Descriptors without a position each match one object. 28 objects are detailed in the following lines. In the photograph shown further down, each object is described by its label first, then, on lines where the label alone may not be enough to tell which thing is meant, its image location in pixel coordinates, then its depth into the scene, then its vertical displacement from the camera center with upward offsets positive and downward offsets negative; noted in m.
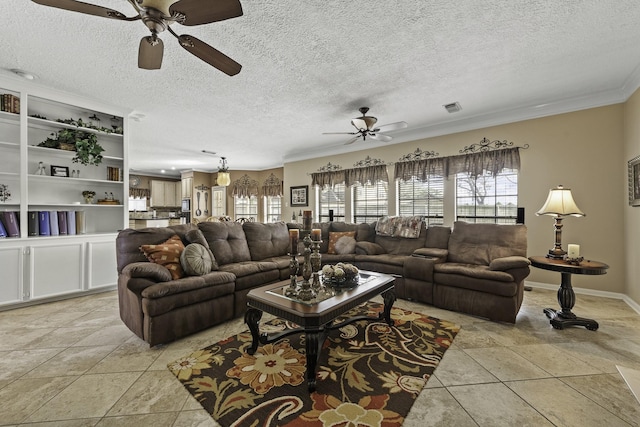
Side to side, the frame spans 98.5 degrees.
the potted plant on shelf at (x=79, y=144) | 3.77 +0.88
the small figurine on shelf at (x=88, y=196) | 4.11 +0.18
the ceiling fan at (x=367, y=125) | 3.84 +1.19
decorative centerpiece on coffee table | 2.59 -0.64
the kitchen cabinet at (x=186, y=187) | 9.72 +0.77
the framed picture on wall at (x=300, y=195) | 7.39 +0.36
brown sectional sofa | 2.48 -0.72
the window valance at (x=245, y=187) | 9.54 +0.74
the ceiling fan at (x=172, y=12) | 1.56 +1.15
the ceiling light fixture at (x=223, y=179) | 7.00 +0.75
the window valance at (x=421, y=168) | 5.06 +0.78
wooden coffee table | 1.85 -0.75
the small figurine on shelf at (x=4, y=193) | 3.41 +0.18
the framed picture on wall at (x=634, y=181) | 3.17 +0.34
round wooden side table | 2.57 -0.81
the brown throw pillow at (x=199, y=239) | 3.23 -0.37
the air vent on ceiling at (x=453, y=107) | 4.07 +1.55
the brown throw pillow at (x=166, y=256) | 2.77 -0.49
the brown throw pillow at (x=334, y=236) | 4.70 -0.47
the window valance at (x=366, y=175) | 5.84 +0.75
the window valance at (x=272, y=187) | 8.95 +0.72
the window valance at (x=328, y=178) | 6.58 +0.76
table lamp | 2.95 +0.00
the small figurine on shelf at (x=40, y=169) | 3.72 +0.52
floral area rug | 1.61 -1.20
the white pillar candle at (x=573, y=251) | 2.78 -0.42
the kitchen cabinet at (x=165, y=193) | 10.05 +0.55
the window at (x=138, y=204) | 9.51 +0.15
